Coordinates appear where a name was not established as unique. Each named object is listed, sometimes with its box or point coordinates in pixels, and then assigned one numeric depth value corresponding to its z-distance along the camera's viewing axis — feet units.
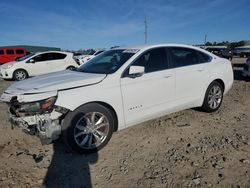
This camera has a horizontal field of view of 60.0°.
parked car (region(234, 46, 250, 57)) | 100.17
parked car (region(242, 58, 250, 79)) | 30.50
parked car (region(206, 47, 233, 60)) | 73.23
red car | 67.88
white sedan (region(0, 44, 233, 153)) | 10.07
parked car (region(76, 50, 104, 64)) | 51.12
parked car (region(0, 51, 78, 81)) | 36.52
